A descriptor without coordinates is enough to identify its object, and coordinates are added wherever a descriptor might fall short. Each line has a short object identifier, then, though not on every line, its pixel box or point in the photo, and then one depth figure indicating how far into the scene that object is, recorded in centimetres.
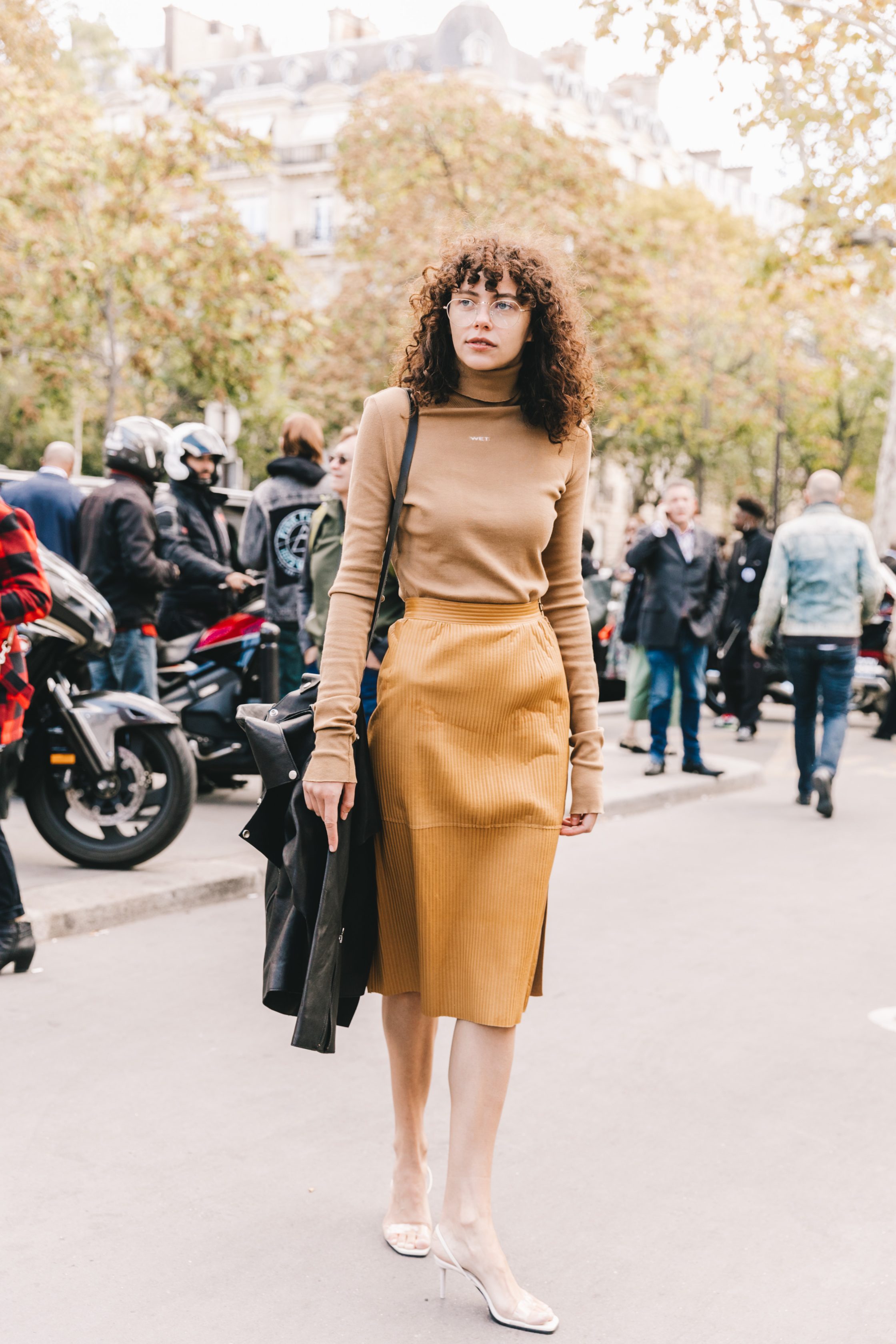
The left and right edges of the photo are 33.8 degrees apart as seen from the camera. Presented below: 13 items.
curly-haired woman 287
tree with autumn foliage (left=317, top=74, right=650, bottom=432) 2636
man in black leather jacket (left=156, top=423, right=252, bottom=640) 828
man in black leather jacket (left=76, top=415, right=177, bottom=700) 765
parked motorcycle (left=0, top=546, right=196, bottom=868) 620
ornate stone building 5988
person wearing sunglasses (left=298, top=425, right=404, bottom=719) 671
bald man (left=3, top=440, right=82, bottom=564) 845
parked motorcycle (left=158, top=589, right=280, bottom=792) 827
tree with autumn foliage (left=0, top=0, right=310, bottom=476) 1892
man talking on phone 1001
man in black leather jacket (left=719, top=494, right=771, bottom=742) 1289
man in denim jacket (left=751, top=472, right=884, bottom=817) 923
